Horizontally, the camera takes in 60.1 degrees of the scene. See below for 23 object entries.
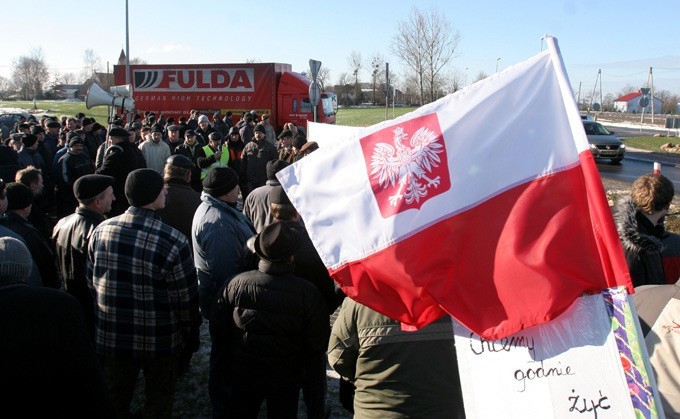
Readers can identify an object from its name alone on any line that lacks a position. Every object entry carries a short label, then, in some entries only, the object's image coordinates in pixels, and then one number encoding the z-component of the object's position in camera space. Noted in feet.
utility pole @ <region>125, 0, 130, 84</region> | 81.30
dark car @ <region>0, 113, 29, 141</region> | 64.48
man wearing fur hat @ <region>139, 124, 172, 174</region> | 31.91
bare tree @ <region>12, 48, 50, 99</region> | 294.25
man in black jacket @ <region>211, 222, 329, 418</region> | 10.96
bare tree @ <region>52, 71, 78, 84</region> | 435.12
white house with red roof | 344.49
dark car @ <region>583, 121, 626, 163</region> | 65.57
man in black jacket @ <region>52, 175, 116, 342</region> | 14.12
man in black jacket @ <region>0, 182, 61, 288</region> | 13.97
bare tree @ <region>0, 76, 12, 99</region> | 337.54
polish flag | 7.50
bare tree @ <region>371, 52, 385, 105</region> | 203.31
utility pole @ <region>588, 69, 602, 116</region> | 262.18
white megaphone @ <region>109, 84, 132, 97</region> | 40.12
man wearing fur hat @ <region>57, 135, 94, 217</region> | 27.50
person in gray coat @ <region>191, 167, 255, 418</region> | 13.91
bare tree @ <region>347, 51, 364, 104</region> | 255.91
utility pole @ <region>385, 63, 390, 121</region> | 59.97
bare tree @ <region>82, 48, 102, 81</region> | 358.64
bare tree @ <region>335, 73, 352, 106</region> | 251.39
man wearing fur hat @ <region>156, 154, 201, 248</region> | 17.83
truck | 79.25
